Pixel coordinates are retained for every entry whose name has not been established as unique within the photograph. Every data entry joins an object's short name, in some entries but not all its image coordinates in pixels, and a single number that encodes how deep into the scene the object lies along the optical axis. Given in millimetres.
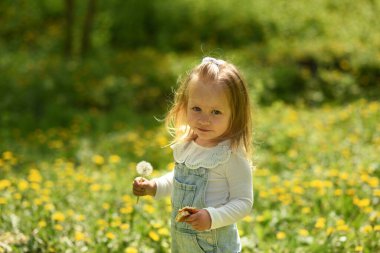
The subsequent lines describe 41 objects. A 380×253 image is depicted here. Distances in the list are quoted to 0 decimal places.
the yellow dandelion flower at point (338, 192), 3671
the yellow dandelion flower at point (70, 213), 3297
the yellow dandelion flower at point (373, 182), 3594
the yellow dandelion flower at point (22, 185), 3570
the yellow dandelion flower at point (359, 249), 2829
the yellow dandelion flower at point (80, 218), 3193
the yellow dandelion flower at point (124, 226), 2998
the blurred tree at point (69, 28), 9755
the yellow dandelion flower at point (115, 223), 3076
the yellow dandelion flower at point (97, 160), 4844
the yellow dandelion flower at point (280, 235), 3115
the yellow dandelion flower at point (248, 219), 3357
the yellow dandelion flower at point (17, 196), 3400
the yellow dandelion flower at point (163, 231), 2939
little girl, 2141
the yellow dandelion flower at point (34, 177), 3719
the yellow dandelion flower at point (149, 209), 3290
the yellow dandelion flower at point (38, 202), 3310
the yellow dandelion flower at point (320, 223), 3082
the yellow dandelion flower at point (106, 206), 3490
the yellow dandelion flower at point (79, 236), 2913
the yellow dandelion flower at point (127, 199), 3656
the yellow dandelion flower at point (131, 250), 2771
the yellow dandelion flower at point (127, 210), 3289
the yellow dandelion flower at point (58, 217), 3086
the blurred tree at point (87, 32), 9883
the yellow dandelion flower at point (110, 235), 2930
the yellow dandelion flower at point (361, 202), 3232
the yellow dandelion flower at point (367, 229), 2969
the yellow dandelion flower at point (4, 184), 3533
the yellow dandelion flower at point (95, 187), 3875
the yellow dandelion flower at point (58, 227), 3034
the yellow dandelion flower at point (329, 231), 3043
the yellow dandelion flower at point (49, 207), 3230
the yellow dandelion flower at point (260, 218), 3391
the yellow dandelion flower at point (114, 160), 4684
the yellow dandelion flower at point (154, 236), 2887
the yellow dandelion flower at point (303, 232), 3052
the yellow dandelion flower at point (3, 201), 3287
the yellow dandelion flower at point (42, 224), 3021
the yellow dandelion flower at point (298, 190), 3687
